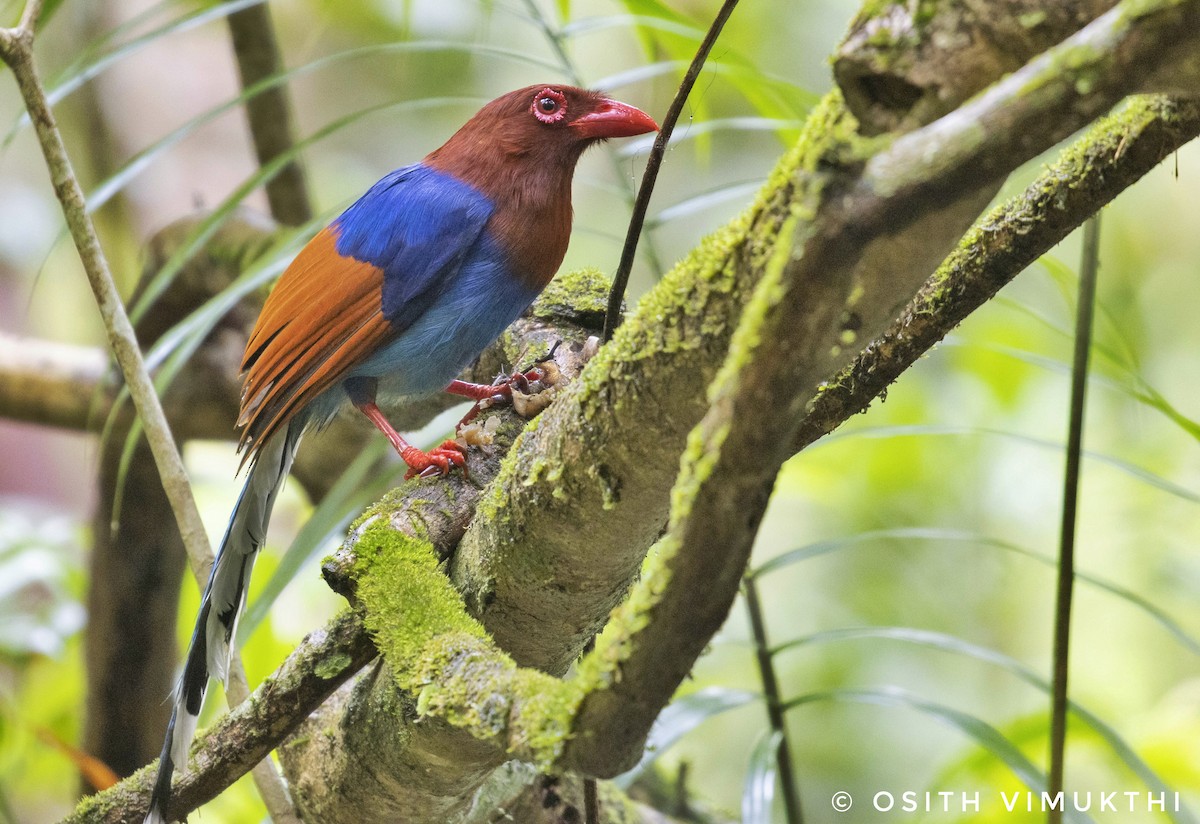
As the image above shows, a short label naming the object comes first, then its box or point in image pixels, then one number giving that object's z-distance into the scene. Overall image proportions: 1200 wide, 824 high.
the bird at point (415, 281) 9.68
